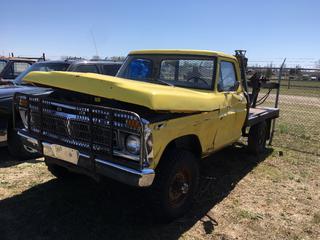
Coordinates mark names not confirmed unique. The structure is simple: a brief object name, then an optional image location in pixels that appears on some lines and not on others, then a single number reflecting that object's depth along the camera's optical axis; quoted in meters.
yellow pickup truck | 2.37
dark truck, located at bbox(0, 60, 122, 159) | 4.17
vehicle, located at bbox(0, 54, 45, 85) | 7.08
